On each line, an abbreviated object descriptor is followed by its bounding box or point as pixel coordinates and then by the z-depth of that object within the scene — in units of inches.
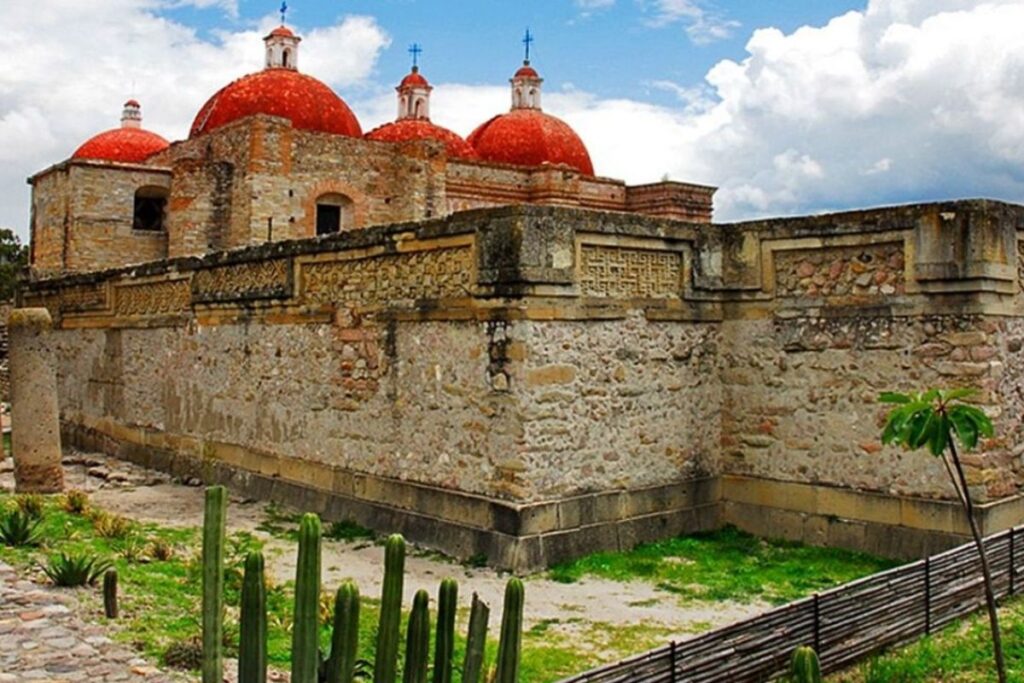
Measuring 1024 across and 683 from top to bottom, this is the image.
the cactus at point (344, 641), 175.8
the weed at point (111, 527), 384.2
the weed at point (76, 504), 429.4
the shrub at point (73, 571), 296.0
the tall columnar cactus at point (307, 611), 176.1
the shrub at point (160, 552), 348.2
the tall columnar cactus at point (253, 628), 180.2
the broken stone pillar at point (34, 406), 474.6
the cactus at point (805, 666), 161.6
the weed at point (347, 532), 392.5
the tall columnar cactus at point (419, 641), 173.3
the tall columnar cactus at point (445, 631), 173.3
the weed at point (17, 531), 351.9
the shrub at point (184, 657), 230.5
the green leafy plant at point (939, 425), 200.8
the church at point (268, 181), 957.2
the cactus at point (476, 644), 172.7
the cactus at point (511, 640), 173.8
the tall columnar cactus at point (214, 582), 189.6
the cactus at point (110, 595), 267.7
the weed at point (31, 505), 409.4
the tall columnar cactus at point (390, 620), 176.9
